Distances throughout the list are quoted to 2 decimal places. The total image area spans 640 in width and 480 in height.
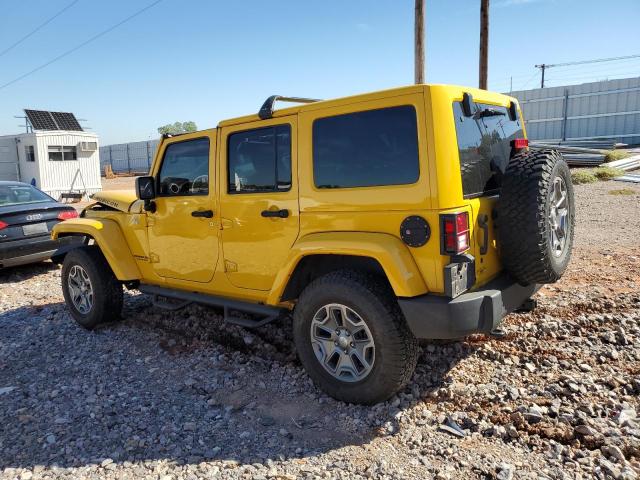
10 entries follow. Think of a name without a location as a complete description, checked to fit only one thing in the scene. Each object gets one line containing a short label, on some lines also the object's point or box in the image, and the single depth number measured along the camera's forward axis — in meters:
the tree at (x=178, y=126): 70.80
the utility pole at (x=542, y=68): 62.53
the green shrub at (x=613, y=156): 18.88
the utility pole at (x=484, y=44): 13.20
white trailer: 20.34
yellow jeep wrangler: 3.07
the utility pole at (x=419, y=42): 11.40
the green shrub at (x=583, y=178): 14.91
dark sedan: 7.29
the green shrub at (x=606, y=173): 15.41
